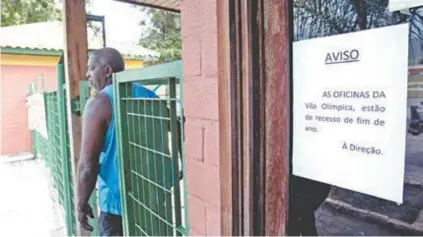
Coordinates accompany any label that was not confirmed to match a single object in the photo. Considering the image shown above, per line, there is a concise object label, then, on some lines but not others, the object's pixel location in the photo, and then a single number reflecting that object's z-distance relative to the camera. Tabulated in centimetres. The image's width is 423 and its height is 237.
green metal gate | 159
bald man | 232
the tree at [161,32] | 1887
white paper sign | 69
